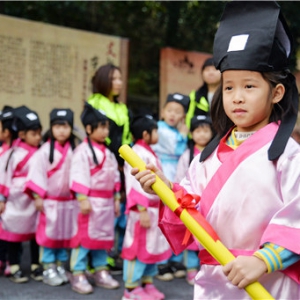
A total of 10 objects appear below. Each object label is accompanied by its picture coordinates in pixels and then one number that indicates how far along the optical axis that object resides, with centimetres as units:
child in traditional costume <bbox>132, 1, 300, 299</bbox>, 191
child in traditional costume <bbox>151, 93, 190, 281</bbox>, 553
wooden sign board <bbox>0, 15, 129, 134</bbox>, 760
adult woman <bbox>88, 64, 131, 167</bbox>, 549
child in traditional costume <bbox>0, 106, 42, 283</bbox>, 504
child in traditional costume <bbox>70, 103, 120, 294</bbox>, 473
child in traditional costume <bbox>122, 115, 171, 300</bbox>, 440
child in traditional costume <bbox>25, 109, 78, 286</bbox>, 493
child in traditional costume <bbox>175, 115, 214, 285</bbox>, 516
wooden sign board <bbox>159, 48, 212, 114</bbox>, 915
